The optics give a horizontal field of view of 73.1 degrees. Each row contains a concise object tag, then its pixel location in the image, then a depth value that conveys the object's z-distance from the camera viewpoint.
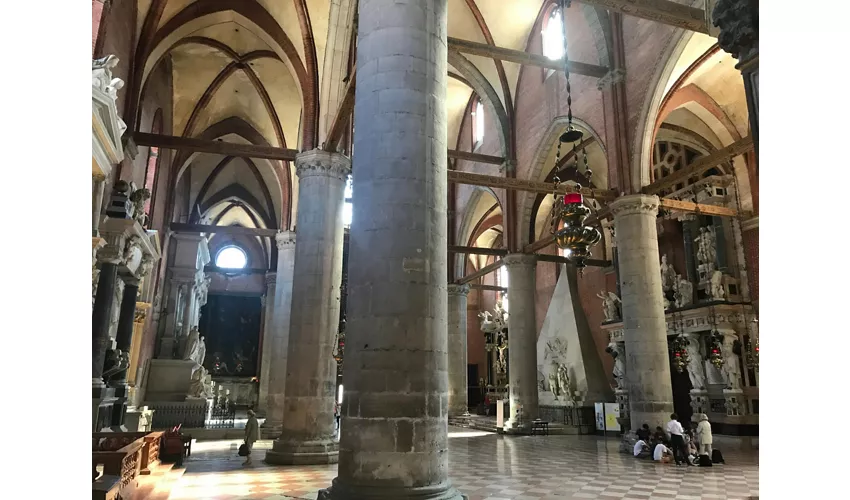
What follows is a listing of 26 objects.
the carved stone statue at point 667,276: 19.19
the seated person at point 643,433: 11.81
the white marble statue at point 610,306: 21.14
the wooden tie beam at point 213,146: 13.55
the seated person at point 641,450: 11.57
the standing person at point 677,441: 10.83
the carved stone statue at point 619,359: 19.75
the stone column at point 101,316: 11.34
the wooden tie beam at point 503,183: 13.70
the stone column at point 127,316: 13.51
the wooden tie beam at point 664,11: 8.93
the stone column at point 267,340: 23.33
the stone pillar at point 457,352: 23.98
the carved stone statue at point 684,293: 18.09
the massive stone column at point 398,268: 4.70
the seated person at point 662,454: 10.92
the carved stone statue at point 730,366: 16.30
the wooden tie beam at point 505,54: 12.46
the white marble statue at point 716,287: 17.00
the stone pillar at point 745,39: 3.04
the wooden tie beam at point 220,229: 19.44
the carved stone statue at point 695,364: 17.36
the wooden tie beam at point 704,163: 12.27
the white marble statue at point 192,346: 19.97
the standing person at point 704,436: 10.63
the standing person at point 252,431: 11.11
